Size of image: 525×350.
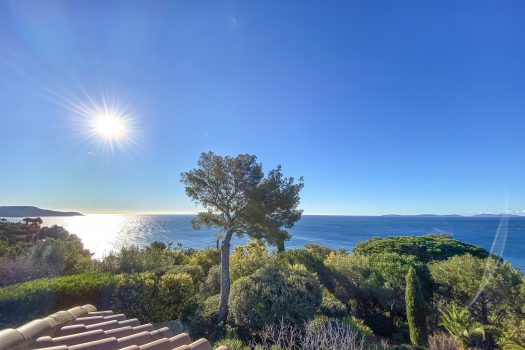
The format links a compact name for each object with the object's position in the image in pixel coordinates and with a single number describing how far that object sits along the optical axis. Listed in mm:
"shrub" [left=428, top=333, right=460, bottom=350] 8031
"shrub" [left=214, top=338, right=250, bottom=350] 6263
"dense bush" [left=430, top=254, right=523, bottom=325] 10445
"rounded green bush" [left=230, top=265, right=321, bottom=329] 7375
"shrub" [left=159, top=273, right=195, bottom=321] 9234
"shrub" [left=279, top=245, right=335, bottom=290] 13469
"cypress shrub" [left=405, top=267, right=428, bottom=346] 10414
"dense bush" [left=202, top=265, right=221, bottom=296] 11261
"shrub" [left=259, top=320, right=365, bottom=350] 5902
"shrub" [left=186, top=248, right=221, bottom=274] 14665
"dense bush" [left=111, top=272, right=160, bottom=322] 8453
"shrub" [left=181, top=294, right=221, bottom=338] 8100
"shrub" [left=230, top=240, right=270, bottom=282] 11680
